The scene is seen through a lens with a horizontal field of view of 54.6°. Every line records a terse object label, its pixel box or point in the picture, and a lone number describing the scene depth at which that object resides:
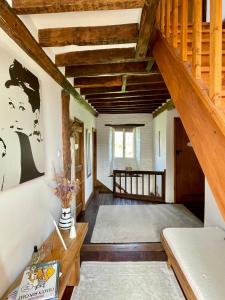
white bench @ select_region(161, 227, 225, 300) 1.64
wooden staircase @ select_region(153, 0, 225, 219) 1.06
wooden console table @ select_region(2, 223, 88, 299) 1.54
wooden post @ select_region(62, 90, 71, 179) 3.12
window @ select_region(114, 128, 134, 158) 7.59
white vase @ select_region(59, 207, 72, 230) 2.39
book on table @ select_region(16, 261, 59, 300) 1.36
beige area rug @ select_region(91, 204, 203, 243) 3.42
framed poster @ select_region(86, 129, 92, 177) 5.66
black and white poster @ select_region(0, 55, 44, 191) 1.45
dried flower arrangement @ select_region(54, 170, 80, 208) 2.39
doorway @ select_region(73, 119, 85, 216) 4.41
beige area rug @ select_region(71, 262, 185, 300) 2.12
